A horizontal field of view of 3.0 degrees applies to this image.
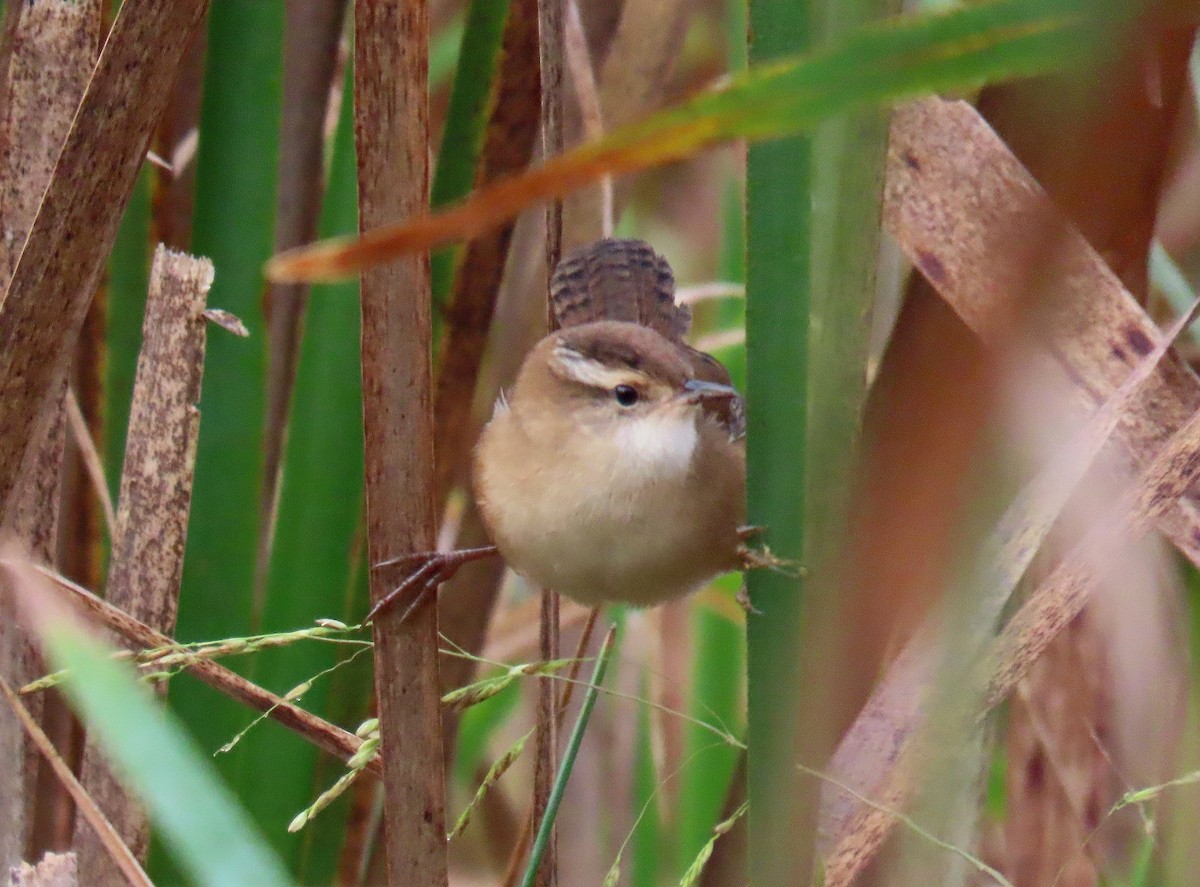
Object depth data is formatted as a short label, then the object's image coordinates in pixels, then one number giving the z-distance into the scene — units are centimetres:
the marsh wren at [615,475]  336
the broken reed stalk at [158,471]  334
